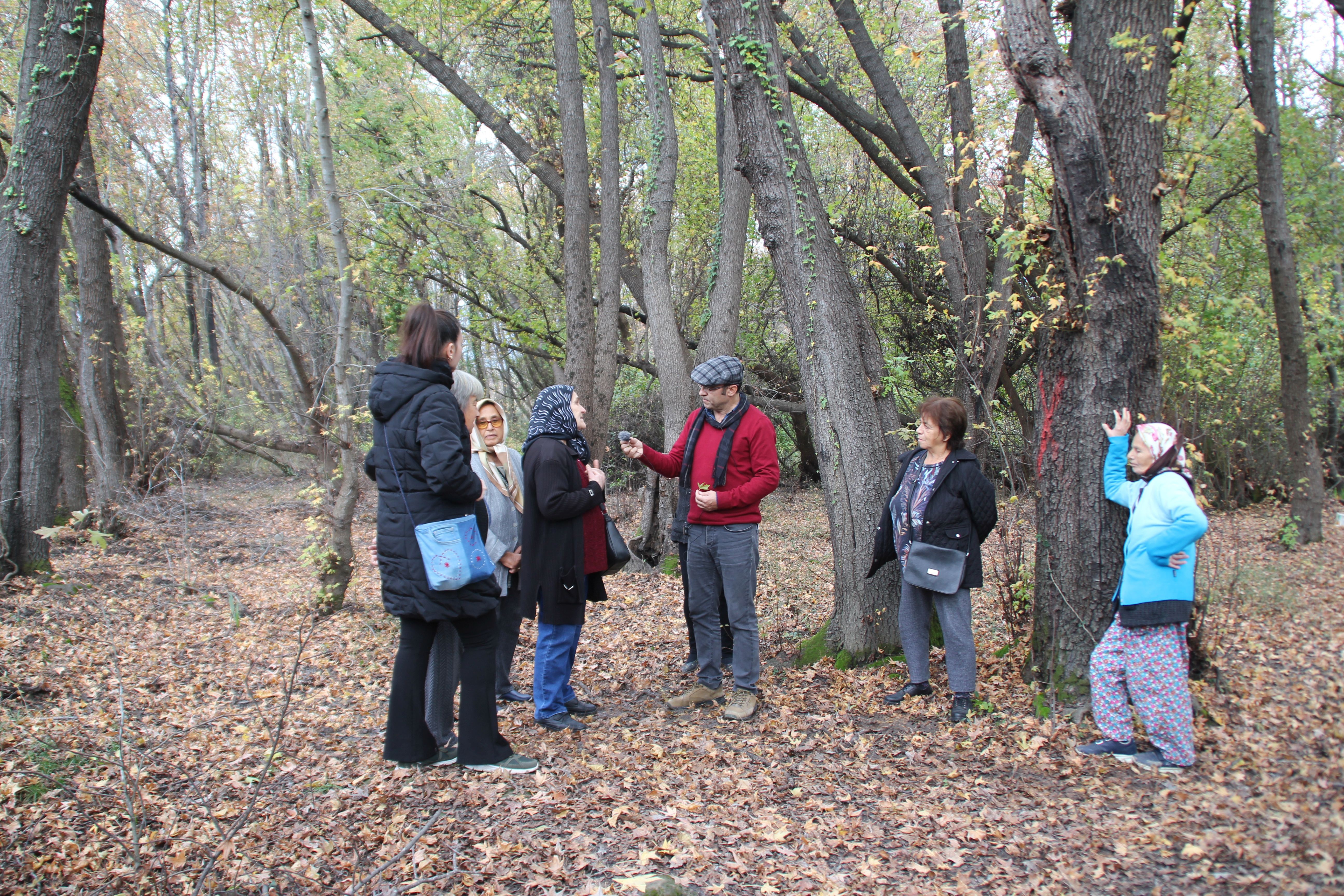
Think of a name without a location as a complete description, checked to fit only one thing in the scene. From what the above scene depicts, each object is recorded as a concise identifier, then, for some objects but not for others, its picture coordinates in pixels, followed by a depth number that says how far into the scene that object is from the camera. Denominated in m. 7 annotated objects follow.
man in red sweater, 4.38
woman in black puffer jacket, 3.42
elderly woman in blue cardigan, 3.44
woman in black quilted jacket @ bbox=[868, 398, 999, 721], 4.18
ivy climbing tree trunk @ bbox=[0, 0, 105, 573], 6.19
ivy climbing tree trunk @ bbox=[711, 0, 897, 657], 4.91
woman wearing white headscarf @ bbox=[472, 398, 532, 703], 4.47
